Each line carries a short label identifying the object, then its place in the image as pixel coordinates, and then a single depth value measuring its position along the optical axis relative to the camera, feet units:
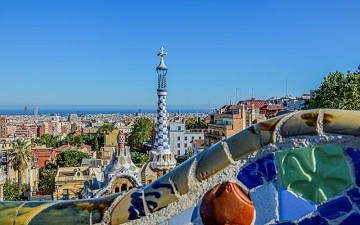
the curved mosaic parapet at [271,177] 6.62
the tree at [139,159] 125.54
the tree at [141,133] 198.70
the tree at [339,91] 55.01
